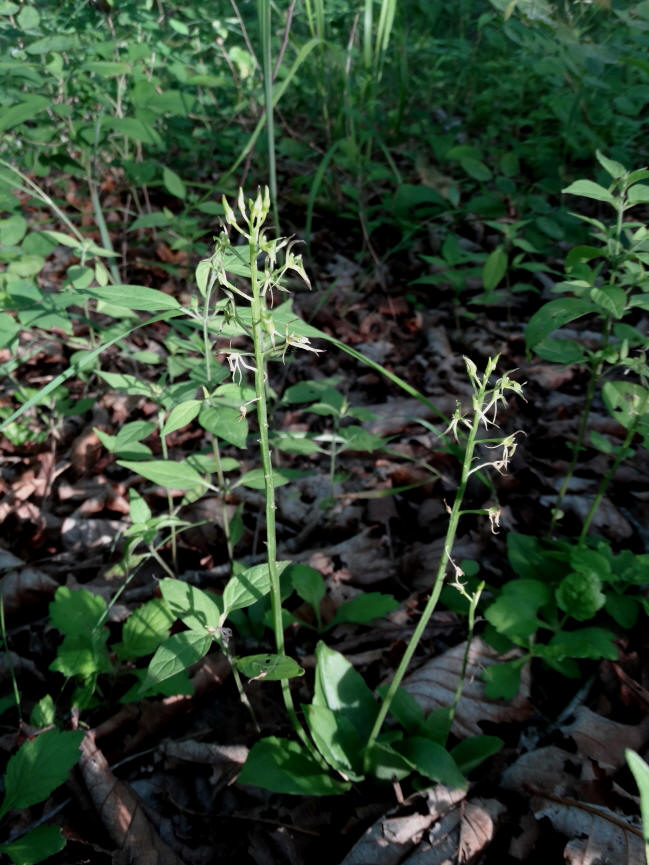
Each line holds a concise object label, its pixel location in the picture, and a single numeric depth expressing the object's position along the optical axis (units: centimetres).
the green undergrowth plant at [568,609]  40
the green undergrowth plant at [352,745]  35
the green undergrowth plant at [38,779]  33
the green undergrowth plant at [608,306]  38
